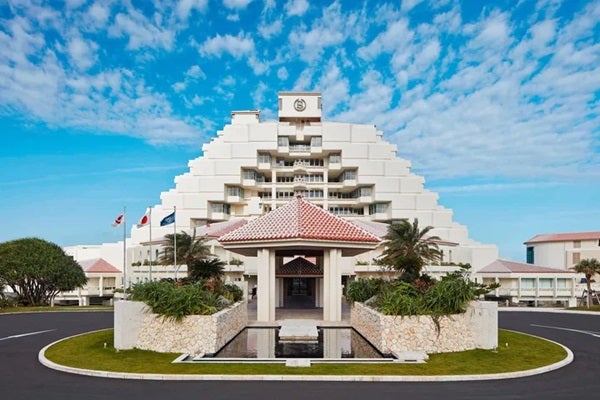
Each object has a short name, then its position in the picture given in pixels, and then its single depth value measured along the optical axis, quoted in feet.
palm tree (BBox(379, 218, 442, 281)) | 140.36
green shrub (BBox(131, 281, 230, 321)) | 64.69
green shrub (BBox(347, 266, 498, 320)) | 65.72
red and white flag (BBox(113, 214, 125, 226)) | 90.78
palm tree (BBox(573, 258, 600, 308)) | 162.71
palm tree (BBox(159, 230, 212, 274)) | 145.48
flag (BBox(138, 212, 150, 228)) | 97.28
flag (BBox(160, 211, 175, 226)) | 103.30
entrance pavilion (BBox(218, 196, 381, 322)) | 91.50
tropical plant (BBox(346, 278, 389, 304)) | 99.66
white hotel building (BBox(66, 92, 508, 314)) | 210.18
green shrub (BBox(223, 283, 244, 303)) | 93.46
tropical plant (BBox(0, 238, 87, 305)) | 156.04
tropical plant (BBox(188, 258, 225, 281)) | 112.69
